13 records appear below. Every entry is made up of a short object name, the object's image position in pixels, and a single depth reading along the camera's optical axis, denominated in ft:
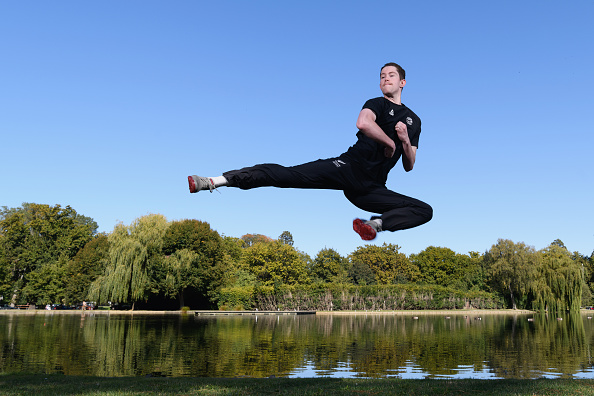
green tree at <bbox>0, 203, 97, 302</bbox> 271.28
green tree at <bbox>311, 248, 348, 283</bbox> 322.63
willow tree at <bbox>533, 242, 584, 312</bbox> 223.30
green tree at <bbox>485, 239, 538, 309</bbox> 238.68
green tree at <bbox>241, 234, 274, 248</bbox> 515.26
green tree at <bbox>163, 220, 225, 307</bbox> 227.81
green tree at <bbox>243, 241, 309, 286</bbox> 290.97
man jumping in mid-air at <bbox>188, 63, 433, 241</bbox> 16.07
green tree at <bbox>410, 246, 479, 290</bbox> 349.20
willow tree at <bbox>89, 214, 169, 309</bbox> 208.74
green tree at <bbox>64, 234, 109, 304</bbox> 256.32
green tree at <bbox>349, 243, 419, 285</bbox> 342.85
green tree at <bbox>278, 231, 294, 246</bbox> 514.11
